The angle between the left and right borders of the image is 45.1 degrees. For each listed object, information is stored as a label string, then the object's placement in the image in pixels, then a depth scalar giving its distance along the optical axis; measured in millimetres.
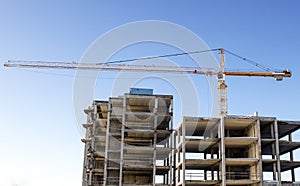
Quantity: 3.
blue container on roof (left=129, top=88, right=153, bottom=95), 44472
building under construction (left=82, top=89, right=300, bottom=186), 39469
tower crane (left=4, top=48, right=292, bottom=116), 55906
